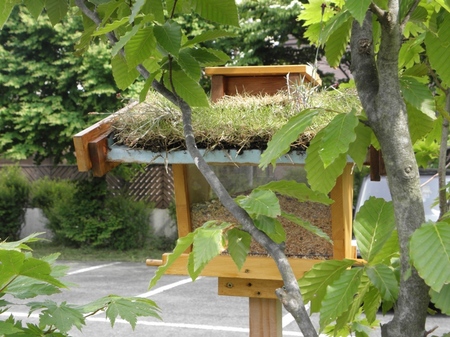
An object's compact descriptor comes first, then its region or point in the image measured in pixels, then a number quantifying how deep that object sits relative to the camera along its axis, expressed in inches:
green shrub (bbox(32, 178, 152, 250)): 443.2
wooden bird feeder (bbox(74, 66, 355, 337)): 71.8
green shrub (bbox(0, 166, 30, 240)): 481.7
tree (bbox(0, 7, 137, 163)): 430.0
